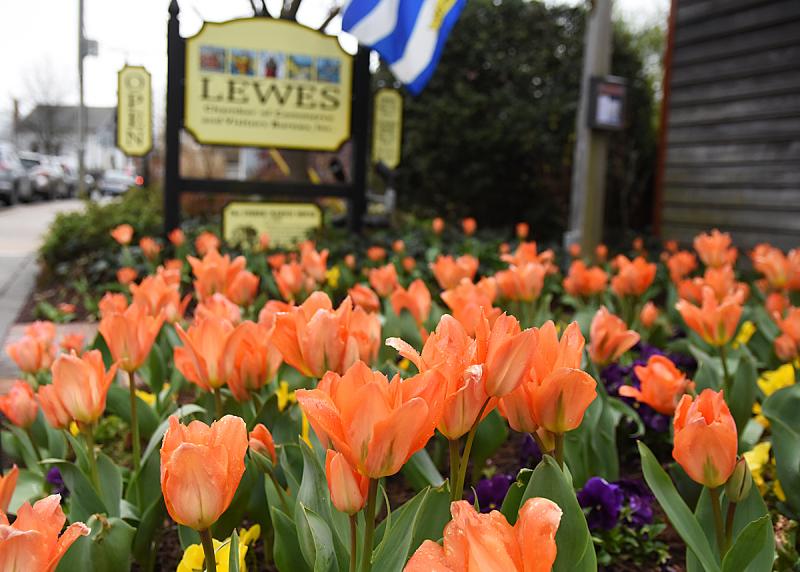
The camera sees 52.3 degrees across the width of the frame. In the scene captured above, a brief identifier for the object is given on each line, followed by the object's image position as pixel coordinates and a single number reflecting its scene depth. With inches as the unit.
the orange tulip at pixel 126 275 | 134.6
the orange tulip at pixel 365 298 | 81.0
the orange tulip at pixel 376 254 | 180.2
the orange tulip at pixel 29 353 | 72.5
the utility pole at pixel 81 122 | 751.6
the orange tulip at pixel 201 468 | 31.2
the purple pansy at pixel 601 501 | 57.9
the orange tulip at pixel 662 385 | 56.9
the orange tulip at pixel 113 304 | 72.2
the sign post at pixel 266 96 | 267.0
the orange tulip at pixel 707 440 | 37.4
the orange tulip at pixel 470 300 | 57.5
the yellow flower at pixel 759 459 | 68.7
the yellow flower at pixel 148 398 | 86.3
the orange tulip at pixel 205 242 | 141.4
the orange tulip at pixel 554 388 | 37.3
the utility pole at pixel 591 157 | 243.9
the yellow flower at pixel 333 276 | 150.0
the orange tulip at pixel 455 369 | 33.1
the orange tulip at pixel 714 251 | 130.6
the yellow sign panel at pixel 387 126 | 331.3
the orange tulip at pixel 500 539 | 24.8
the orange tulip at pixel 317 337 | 47.8
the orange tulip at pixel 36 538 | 27.4
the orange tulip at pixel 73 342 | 84.0
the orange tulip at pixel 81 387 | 48.8
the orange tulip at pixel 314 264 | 105.0
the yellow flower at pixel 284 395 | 73.9
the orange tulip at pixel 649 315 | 101.7
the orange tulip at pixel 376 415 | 29.7
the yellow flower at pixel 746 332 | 101.2
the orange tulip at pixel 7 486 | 40.2
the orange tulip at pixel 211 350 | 51.6
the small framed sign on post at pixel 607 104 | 240.2
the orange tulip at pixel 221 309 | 63.1
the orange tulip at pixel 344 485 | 31.4
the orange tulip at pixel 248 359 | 52.7
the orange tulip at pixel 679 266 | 126.9
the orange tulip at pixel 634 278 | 105.2
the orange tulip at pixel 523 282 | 93.9
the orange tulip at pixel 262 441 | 46.3
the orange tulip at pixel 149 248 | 173.2
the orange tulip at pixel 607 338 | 65.7
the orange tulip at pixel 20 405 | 62.9
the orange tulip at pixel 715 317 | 69.4
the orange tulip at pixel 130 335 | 57.2
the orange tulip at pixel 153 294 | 76.5
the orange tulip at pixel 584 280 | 109.7
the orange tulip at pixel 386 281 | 106.1
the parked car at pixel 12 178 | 810.2
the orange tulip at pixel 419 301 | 82.0
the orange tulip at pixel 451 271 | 98.4
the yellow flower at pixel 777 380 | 79.2
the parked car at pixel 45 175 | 995.3
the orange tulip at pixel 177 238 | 187.3
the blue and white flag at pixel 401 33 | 210.8
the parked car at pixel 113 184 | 1403.8
